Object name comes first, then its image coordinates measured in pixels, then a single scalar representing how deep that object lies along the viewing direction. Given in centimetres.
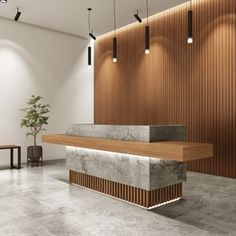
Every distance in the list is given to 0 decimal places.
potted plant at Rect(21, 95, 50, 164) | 704
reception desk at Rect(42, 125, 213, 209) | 351
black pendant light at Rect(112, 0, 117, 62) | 571
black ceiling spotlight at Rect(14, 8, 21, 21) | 654
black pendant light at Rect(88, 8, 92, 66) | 620
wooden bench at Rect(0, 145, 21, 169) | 667
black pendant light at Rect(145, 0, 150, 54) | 539
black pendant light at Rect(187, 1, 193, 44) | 452
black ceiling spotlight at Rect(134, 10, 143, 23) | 662
